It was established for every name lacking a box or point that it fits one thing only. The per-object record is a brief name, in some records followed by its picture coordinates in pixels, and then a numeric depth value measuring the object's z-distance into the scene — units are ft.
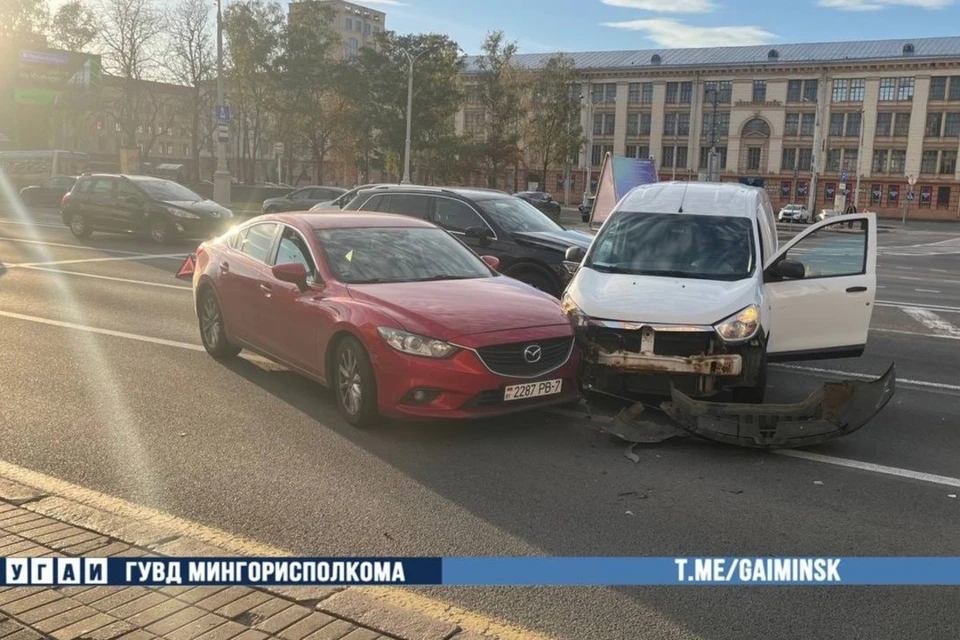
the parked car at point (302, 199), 93.35
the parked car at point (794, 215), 205.05
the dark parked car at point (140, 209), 65.51
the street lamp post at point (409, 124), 139.44
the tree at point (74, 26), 180.14
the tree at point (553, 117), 224.33
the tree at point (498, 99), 205.16
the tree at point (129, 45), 174.50
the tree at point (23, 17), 204.44
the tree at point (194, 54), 171.73
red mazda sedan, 18.95
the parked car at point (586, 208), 145.07
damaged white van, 21.26
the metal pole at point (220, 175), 106.83
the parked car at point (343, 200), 48.85
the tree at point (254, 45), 150.10
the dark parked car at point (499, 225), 37.45
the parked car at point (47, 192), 111.96
